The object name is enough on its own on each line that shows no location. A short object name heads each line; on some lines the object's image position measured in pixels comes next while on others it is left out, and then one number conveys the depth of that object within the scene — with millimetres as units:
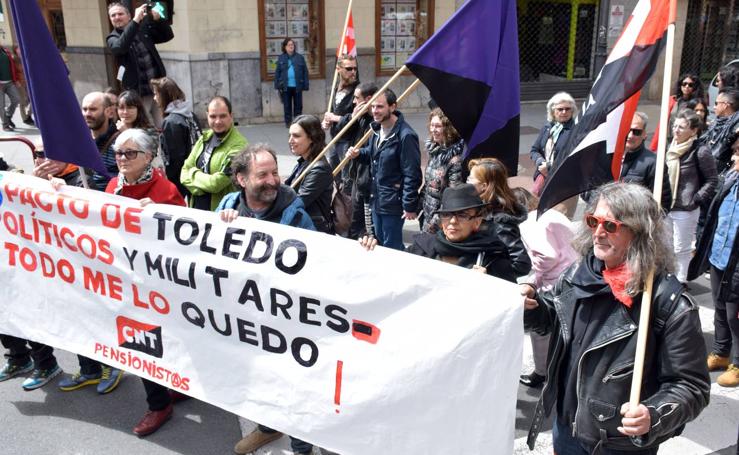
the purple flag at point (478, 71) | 4008
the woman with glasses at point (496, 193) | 4156
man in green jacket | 5125
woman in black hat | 3389
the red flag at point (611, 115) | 3225
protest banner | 2873
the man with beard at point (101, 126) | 5188
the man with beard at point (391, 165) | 5898
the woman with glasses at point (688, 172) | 5859
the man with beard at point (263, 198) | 3748
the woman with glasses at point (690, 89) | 8711
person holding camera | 7672
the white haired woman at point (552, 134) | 6141
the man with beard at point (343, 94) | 7273
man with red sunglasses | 2473
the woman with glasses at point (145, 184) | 4102
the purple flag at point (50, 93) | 3857
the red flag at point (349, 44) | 7633
